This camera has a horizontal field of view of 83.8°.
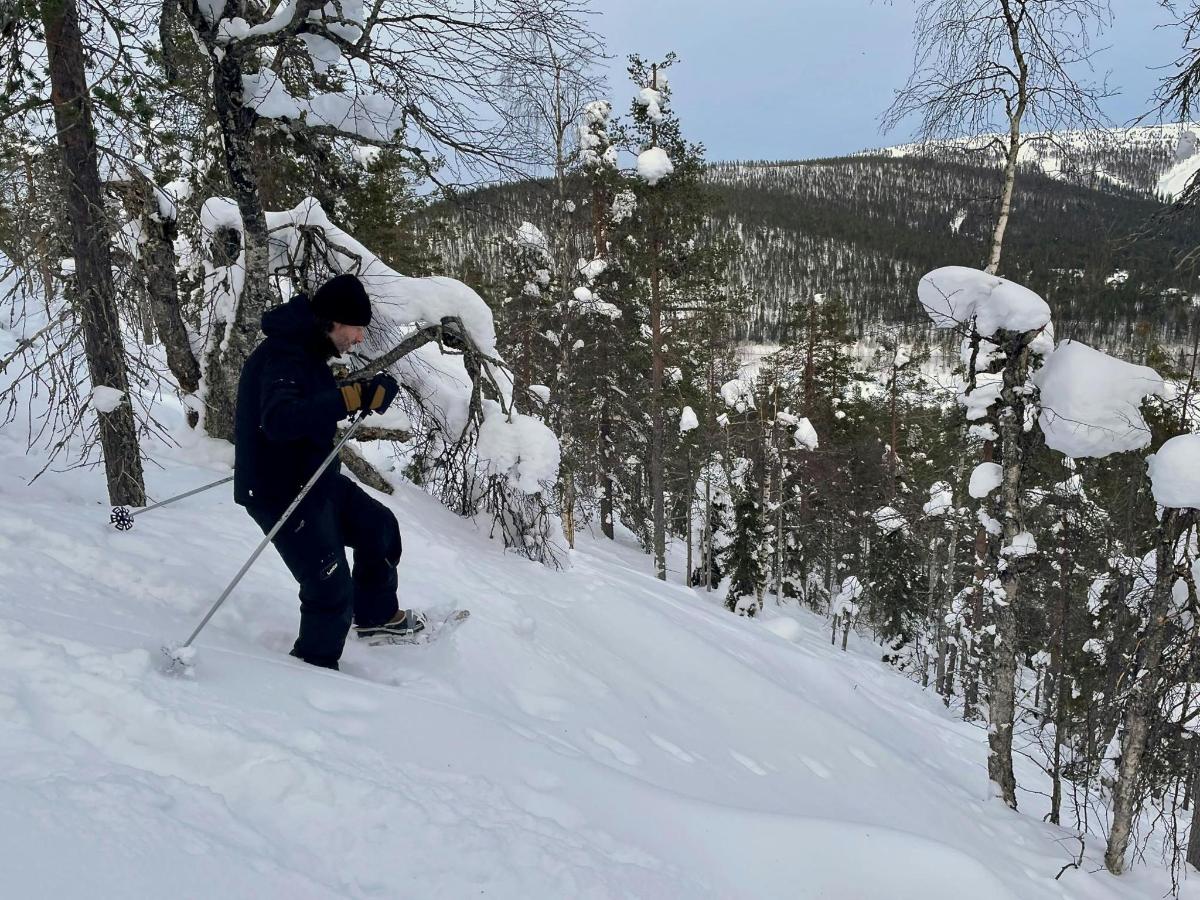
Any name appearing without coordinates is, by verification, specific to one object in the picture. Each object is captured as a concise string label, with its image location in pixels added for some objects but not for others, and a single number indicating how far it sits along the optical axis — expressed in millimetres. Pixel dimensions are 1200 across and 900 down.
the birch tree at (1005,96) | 7520
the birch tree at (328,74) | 4816
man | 3152
